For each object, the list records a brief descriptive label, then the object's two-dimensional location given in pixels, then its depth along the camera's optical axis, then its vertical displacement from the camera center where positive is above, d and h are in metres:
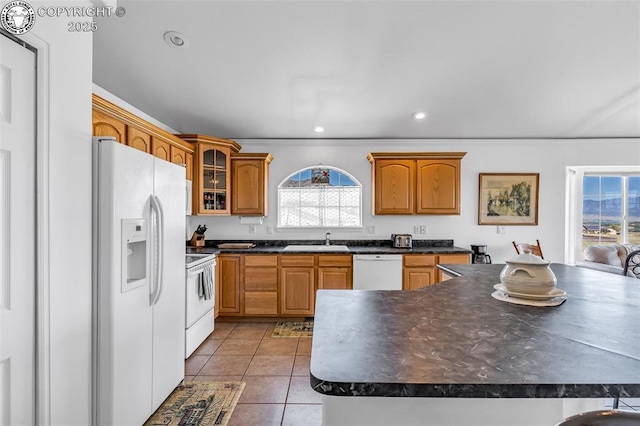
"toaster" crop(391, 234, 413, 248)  4.12 -0.40
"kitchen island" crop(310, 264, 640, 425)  0.70 -0.40
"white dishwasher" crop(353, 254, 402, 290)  3.74 -0.75
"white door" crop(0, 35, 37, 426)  1.22 -0.10
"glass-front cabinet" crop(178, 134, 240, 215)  3.76 +0.46
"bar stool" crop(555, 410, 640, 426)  0.46 -0.32
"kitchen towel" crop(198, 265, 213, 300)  3.05 -0.75
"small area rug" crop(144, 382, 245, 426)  1.97 -1.36
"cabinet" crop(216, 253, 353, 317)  3.74 -0.86
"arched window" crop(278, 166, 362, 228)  4.45 +0.17
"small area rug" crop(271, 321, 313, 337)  3.41 -1.38
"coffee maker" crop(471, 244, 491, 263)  4.06 -0.59
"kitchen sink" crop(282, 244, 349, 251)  3.96 -0.50
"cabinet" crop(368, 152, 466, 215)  4.08 +0.42
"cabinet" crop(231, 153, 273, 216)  4.09 +0.37
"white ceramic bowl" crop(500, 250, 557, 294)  1.33 -0.29
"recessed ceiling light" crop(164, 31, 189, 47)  2.50 +1.43
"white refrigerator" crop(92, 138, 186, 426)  1.62 -0.43
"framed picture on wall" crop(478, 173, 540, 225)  4.32 +0.19
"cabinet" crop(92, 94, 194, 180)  2.33 +0.70
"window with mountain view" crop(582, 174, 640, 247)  4.43 +0.04
